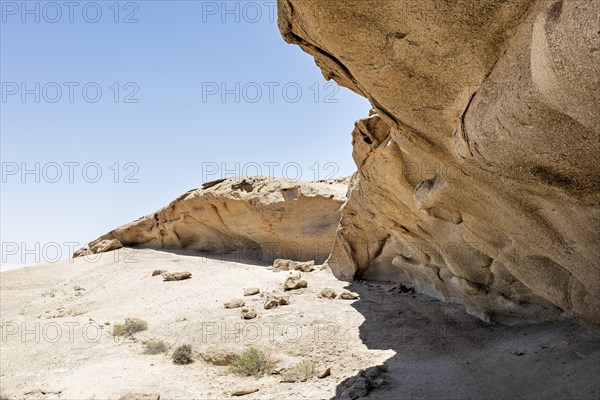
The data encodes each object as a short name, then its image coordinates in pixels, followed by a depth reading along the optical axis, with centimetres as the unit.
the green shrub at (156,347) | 1069
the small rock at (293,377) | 836
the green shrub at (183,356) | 982
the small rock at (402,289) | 1396
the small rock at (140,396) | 772
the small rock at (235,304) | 1306
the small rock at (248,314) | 1186
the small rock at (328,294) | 1358
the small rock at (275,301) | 1262
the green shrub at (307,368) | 850
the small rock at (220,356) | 955
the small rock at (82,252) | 2602
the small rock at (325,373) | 843
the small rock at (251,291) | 1441
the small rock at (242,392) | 807
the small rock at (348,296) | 1347
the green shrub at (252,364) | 894
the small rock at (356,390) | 725
